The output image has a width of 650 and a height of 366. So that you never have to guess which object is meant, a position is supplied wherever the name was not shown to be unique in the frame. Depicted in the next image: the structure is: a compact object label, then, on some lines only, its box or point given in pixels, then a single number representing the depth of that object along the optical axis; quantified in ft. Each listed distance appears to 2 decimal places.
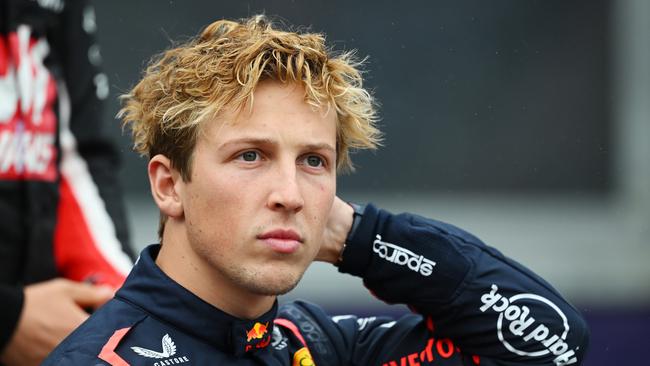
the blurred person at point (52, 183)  21.35
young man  17.89
